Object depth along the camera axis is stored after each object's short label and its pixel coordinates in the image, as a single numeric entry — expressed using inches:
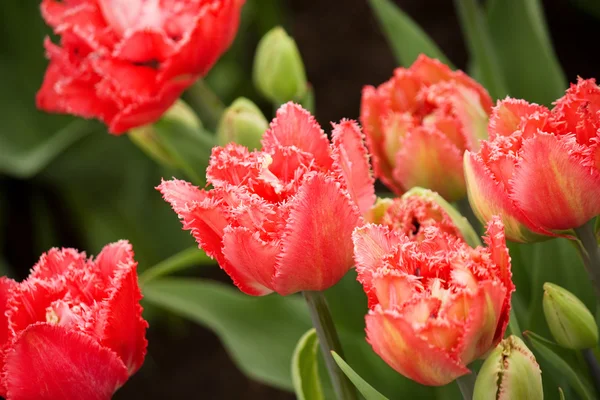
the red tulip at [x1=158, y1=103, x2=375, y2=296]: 34.8
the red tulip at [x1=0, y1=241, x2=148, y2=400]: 35.5
